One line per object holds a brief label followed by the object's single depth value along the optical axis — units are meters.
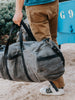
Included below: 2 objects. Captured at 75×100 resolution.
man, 2.59
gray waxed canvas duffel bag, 2.29
